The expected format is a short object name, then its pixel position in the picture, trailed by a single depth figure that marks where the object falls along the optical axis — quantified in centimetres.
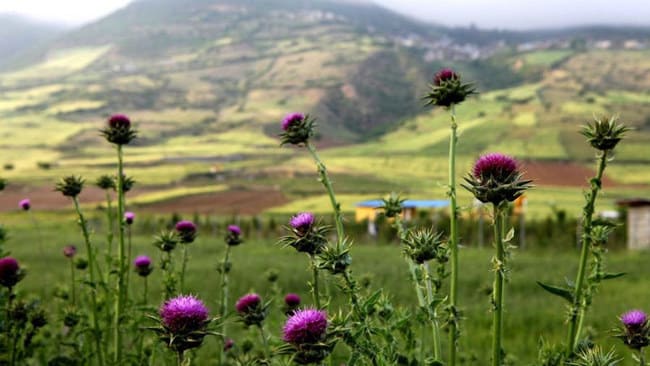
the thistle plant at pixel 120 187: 428
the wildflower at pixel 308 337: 250
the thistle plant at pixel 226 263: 490
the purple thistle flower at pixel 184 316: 254
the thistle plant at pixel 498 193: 241
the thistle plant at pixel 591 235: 281
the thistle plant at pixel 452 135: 280
